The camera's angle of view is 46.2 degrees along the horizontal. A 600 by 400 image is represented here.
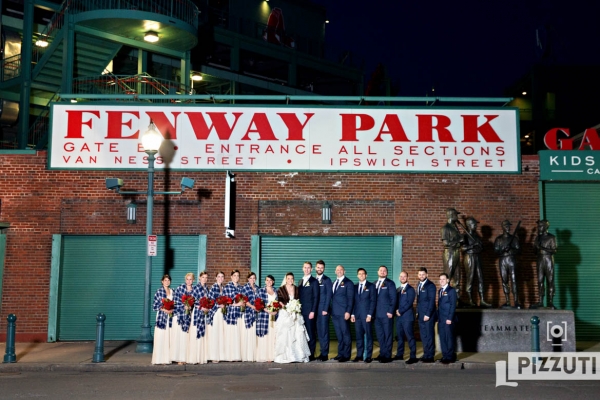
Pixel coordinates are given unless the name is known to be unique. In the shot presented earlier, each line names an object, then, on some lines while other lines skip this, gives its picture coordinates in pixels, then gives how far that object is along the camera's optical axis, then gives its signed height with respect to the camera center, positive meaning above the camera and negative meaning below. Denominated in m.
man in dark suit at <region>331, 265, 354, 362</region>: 14.56 -1.08
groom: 14.67 -0.94
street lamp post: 15.72 +0.63
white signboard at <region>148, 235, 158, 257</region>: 15.75 +0.26
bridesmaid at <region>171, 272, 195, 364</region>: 14.05 -1.42
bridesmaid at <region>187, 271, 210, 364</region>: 14.15 -1.50
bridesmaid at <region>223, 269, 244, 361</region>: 14.38 -1.48
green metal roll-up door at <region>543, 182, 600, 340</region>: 19.17 +0.37
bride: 14.23 -1.57
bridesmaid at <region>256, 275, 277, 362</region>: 14.42 -1.52
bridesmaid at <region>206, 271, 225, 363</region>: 14.35 -1.50
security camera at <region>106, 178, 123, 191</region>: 17.30 +1.81
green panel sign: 19.12 +2.66
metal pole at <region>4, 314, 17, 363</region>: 14.27 -1.81
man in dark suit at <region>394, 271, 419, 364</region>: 14.48 -1.08
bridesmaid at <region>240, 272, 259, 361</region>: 14.42 -1.42
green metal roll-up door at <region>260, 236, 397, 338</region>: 19.03 +0.17
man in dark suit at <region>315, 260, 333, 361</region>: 14.70 -0.97
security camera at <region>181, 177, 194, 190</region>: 17.30 +1.84
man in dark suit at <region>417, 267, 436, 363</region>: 14.38 -1.12
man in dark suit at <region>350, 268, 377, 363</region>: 14.58 -1.10
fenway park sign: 18.84 +3.21
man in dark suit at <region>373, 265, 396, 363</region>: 14.51 -1.12
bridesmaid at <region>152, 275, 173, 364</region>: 14.02 -1.52
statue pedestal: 15.90 -1.52
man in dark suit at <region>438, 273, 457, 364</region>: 14.27 -1.19
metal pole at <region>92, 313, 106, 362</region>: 14.44 -1.76
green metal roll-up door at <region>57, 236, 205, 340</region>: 18.64 -0.58
